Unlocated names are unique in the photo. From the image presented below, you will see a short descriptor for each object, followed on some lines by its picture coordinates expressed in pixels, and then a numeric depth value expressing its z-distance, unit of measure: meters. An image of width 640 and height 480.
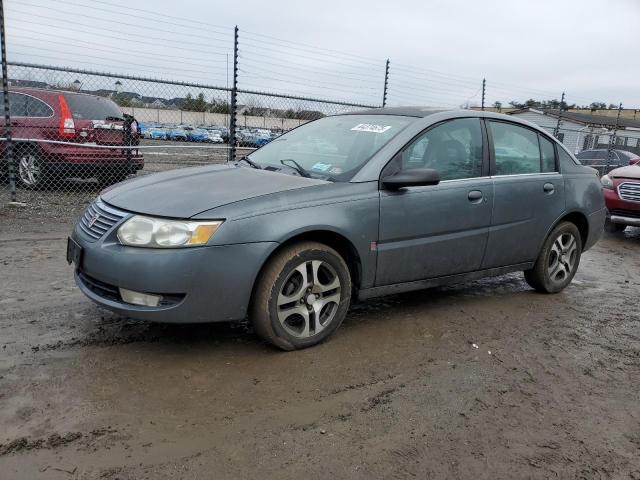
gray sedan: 3.18
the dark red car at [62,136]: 8.22
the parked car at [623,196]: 8.66
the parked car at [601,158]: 18.00
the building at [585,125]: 25.30
